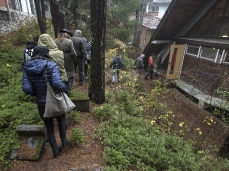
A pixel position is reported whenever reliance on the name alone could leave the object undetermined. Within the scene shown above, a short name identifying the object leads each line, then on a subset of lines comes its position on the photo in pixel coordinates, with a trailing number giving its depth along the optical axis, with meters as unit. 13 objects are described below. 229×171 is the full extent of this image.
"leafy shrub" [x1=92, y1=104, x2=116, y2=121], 4.48
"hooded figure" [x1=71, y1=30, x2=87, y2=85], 5.29
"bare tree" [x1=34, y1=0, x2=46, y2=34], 8.34
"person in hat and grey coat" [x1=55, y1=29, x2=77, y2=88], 4.31
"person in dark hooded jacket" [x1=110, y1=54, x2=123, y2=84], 8.35
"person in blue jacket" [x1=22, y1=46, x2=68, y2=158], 2.44
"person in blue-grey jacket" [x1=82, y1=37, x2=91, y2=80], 6.42
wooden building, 8.61
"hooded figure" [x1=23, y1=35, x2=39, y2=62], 3.67
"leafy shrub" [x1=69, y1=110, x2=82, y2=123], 4.06
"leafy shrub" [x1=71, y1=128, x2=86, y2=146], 3.22
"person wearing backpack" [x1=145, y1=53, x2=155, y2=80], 11.94
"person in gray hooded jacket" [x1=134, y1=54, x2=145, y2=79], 10.79
